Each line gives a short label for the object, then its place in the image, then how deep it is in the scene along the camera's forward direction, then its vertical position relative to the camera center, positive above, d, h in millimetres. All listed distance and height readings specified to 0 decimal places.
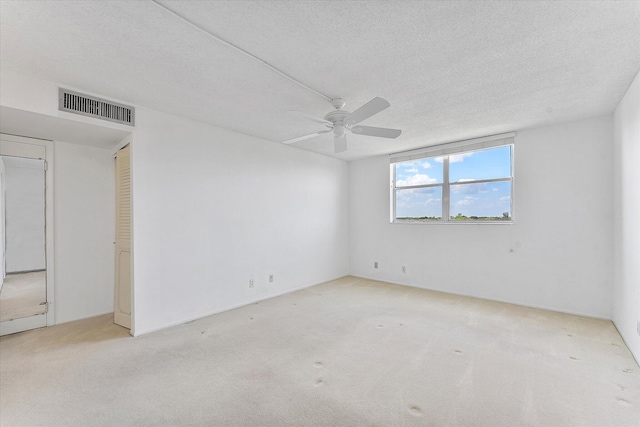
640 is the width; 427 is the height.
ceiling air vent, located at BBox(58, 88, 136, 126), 2625 +1062
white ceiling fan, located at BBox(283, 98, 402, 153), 2740 +901
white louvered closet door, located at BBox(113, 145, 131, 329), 3285 -361
